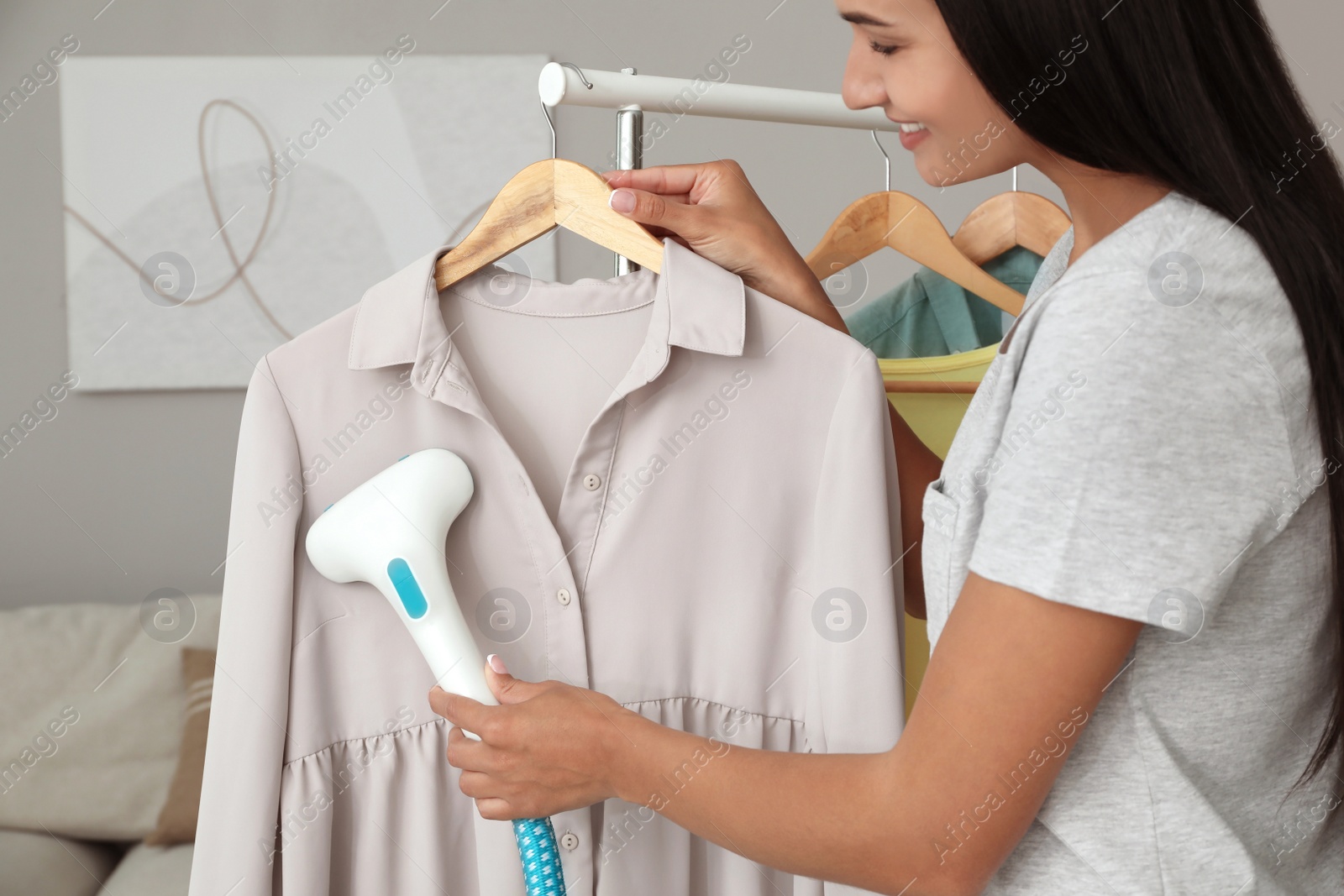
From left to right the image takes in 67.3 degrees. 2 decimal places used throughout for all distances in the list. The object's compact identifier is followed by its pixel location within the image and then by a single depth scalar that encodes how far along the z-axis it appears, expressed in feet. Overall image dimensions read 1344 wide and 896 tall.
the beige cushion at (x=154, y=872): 6.25
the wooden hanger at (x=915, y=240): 4.01
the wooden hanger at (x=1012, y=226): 4.25
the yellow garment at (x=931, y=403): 4.04
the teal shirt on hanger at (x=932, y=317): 4.45
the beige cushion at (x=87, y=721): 6.56
